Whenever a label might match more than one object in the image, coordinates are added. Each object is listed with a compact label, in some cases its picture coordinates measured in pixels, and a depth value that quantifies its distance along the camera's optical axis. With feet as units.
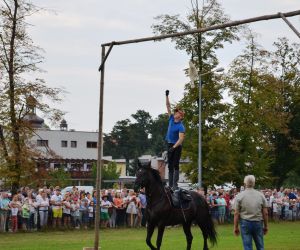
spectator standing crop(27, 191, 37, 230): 103.91
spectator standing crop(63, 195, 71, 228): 109.29
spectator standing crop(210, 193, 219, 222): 130.11
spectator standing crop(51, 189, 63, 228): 107.76
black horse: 63.41
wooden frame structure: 53.64
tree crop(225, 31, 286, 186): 158.30
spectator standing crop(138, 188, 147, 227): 120.37
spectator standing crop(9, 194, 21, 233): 101.50
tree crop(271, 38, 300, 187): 206.80
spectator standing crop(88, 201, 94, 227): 113.80
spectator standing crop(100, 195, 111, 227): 115.34
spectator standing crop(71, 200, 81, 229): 110.73
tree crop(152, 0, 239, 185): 150.00
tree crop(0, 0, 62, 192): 115.55
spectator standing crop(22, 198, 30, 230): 102.70
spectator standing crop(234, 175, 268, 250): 47.09
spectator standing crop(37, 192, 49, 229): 105.56
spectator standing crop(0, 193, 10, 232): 101.91
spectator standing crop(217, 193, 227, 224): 130.82
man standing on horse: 61.98
